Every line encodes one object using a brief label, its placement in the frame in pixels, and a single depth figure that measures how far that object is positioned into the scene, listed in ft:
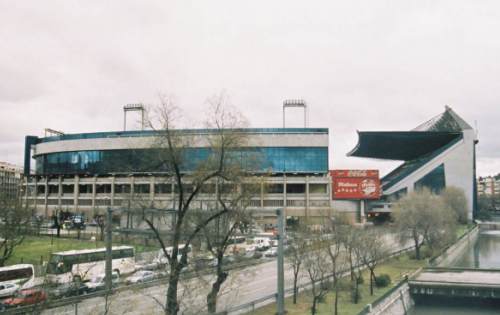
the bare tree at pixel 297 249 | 80.66
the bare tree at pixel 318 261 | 78.02
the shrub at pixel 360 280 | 92.94
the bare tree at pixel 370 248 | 90.89
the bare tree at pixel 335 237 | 82.22
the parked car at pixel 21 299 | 60.09
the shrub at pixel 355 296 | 80.65
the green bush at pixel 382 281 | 93.25
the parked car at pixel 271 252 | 124.88
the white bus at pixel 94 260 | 85.20
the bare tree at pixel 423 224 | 135.64
